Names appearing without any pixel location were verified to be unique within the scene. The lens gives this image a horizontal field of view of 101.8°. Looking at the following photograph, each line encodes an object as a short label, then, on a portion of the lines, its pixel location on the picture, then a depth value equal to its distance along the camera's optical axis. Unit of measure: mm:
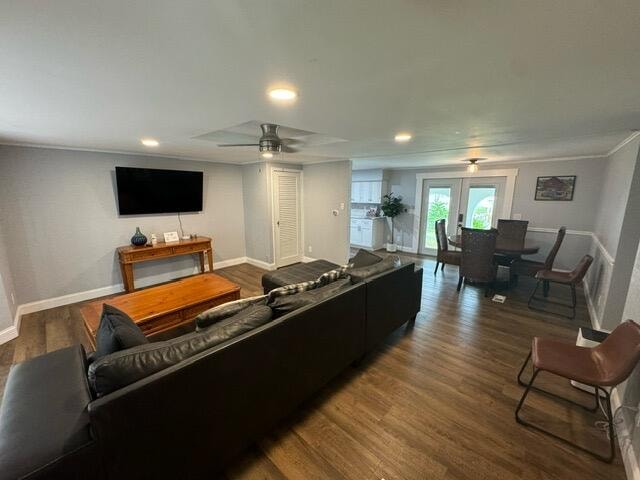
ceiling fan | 2426
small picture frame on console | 4406
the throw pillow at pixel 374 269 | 2340
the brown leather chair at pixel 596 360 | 1523
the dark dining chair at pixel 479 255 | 3711
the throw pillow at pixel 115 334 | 1367
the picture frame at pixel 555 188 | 4502
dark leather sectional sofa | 976
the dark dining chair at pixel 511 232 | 4360
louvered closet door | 5180
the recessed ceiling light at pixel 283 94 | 1495
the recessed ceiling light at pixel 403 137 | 2664
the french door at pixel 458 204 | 5418
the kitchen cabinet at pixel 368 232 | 6848
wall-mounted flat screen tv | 3949
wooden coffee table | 2396
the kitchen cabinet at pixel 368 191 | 6773
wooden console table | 3834
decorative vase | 4043
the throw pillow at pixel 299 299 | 1771
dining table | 3943
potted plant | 6562
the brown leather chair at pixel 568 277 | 3201
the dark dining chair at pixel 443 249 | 4543
